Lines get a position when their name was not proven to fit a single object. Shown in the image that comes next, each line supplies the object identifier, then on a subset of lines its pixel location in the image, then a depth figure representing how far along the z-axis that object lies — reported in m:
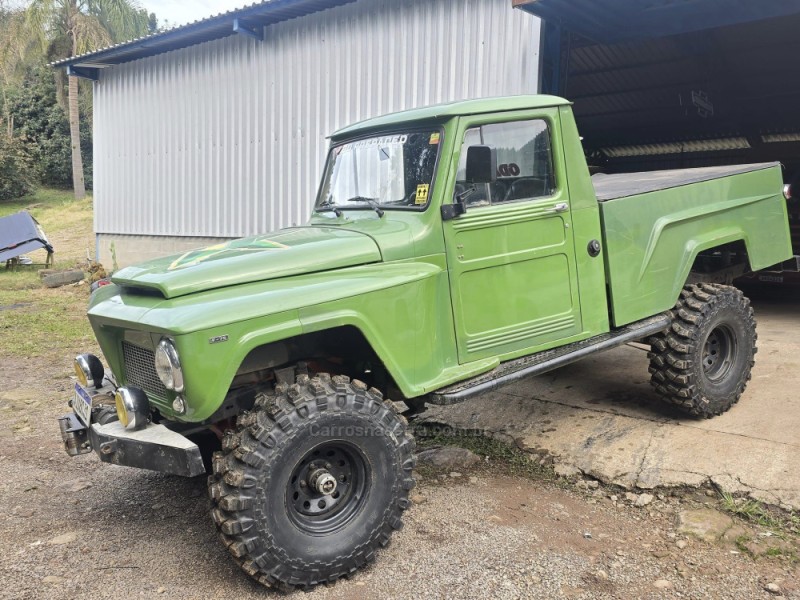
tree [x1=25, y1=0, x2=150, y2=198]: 24.82
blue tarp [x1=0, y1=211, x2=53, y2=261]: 15.67
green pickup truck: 2.92
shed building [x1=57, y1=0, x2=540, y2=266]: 8.20
